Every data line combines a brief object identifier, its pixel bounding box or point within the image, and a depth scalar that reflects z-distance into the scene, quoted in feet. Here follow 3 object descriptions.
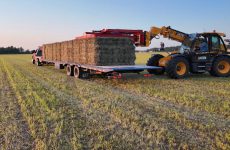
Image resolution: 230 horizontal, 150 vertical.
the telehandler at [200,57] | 28.58
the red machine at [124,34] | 28.24
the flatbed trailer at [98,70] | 24.55
